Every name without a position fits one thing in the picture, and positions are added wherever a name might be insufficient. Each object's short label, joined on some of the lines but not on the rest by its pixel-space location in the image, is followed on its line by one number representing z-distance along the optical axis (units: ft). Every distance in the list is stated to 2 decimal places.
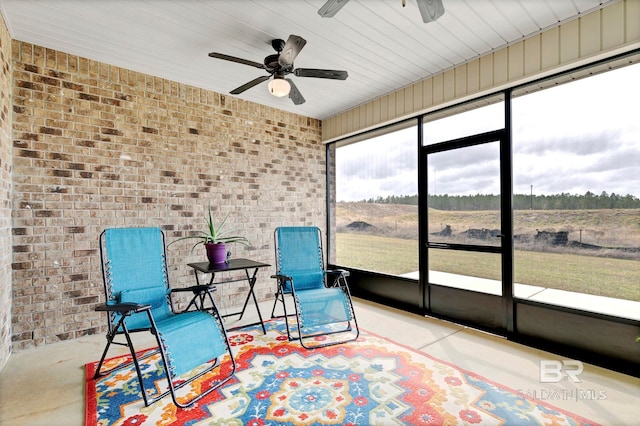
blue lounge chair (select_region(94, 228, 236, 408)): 7.50
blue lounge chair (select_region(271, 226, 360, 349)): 10.74
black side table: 11.06
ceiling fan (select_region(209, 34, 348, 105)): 9.41
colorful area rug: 6.76
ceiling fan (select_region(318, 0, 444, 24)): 6.52
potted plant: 12.03
